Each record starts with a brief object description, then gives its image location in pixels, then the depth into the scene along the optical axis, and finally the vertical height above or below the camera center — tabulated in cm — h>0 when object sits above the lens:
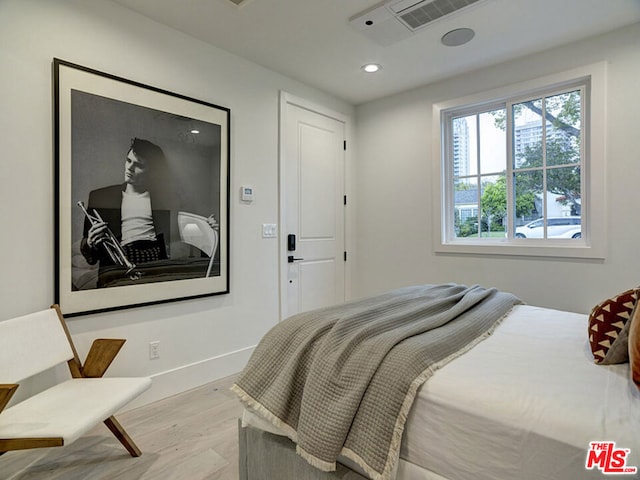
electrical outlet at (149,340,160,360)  245 -76
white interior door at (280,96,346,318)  337 +31
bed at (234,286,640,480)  92 -51
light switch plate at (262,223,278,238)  316 +8
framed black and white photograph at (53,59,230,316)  206 +30
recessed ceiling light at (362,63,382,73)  307 +150
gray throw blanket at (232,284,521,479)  116 -49
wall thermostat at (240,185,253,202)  297 +39
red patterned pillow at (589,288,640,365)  129 -34
